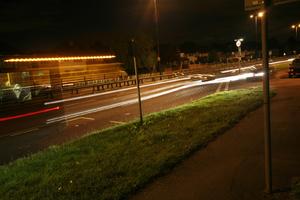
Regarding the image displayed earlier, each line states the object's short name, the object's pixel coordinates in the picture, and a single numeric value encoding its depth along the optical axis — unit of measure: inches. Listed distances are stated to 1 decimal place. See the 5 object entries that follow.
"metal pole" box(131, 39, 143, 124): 307.7
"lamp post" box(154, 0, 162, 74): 1191.9
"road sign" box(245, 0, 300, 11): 124.8
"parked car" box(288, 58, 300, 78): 692.4
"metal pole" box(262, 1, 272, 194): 128.7
